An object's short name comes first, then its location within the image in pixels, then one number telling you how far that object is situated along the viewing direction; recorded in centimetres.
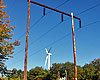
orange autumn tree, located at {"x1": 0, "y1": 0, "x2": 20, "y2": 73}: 2659
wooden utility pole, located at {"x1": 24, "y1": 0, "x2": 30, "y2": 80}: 1723
